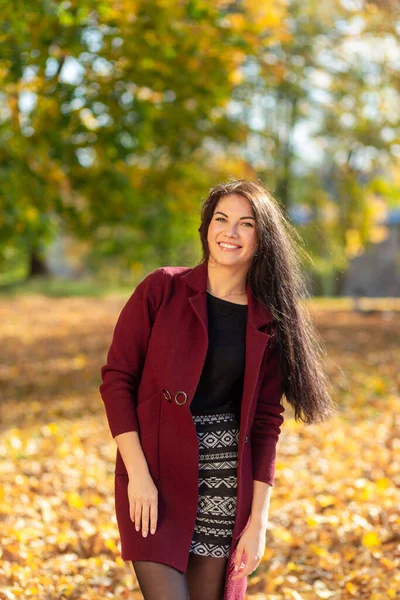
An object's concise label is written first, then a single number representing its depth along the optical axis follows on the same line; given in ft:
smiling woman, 17.22
